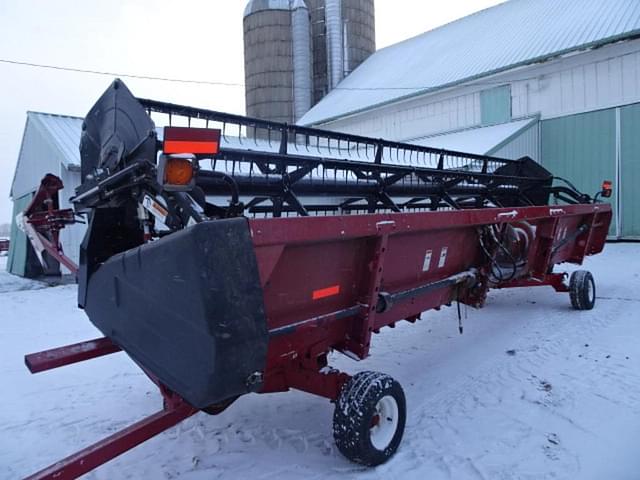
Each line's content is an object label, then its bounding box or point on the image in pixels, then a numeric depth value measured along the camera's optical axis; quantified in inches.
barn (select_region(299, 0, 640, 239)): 456.1
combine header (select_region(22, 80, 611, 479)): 69.2
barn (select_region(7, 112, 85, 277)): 369.1
